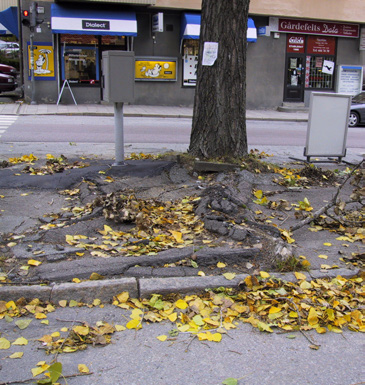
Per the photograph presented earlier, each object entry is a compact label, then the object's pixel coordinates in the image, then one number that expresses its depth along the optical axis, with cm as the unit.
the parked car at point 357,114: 1783
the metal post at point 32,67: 1858
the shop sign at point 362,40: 2364
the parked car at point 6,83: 2109
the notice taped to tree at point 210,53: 693
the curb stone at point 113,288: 382
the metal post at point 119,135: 734
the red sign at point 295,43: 2264
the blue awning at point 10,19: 2134
